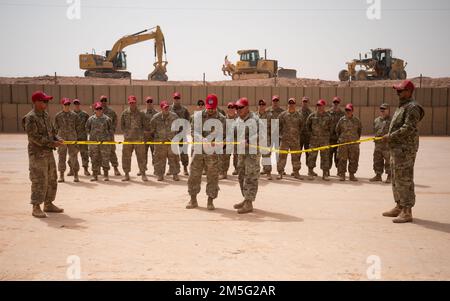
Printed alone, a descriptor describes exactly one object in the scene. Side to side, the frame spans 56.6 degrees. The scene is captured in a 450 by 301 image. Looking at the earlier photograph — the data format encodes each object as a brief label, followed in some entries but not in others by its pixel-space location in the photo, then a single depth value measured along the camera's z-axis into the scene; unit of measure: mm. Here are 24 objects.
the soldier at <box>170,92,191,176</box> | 10367
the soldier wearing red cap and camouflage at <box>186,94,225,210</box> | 6957
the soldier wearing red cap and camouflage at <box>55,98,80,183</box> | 9688
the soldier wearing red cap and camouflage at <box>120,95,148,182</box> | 9859
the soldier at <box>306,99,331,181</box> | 10070
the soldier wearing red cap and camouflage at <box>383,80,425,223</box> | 6039
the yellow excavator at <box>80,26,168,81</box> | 30375
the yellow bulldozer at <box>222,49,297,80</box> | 31953
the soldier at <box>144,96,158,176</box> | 10180
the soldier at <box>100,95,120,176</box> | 10219
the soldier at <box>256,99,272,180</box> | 9992
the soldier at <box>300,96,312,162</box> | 10602
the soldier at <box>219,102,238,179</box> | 8609
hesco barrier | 21938
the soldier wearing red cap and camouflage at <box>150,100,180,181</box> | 9805
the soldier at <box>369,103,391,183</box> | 9570
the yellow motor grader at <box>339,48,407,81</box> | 31141
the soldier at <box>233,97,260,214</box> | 6762
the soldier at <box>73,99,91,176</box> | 10289
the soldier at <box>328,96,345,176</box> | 10281
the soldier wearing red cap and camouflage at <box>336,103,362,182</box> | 9719
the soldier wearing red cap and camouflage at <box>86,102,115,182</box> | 9750
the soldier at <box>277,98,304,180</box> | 10055
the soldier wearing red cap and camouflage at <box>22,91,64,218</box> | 6266
